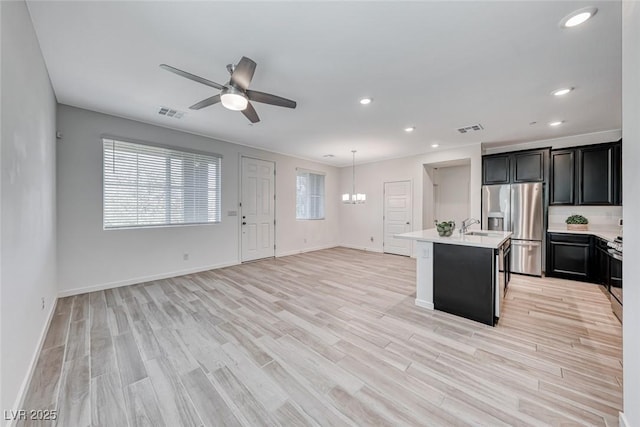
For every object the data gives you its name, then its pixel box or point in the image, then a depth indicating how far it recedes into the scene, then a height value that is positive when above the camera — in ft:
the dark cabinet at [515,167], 15.07 +2.98
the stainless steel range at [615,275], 9.36 -2.56
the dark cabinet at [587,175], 13.34 +2.16
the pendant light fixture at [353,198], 19.08 +1.12
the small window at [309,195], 22.58 +1.63
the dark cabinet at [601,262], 11.41 -2.50
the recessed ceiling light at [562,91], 9.39 +4.78
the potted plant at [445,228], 10.31 -0.68
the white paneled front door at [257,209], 18.17 +0.21
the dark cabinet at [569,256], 13.44 -2.51
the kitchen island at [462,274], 8.81 -2.43
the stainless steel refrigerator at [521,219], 14.85 -0.41
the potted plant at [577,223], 14.43 -0.63
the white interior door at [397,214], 21.33 -0.19
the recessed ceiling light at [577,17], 5.73 +4.77
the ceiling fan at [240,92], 6.81 +3.77
